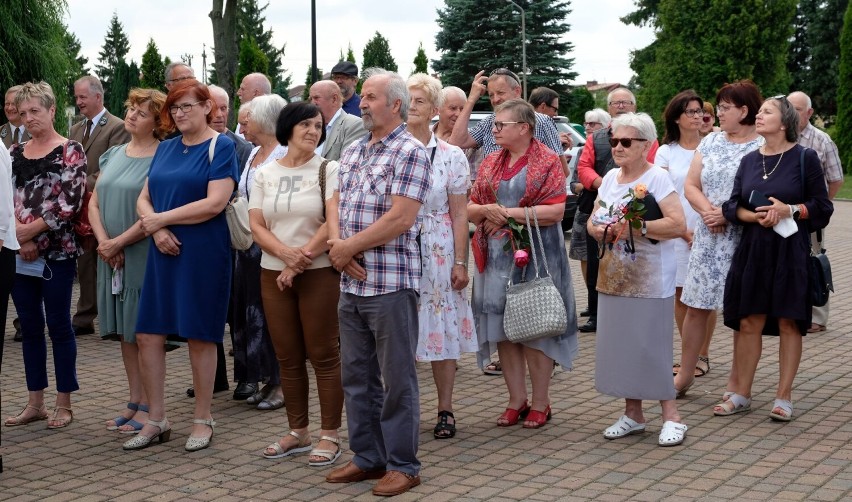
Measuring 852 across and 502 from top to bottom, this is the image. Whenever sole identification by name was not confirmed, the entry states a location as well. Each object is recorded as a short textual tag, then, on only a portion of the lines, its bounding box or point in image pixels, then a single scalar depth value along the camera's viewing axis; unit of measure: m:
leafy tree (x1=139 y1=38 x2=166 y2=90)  53.88
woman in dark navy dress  6.86
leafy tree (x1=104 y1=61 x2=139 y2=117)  50.88
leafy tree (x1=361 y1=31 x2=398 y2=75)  66.12
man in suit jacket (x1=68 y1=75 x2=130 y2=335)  9.79
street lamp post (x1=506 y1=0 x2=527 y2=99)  47.78
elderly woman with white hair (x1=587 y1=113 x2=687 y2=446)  6.43
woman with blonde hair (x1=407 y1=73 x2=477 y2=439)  6.66
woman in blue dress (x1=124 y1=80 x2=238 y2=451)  6.44
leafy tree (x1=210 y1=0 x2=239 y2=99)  30.97
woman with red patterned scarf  6.85
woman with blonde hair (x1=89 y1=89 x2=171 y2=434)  6.73
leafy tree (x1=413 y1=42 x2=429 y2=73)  60.08
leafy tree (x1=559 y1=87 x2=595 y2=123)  54.34
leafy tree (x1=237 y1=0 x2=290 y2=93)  98.32
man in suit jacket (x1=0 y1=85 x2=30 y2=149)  10.54
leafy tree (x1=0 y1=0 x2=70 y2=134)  16.00
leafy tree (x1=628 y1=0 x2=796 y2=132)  53.94
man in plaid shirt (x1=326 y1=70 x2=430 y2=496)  5.51
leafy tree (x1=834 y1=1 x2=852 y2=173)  42.25
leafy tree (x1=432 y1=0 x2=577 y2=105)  53.22
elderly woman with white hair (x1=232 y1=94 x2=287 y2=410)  7.55
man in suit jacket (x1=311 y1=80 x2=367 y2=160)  8.07
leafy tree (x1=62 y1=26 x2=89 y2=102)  17.05
